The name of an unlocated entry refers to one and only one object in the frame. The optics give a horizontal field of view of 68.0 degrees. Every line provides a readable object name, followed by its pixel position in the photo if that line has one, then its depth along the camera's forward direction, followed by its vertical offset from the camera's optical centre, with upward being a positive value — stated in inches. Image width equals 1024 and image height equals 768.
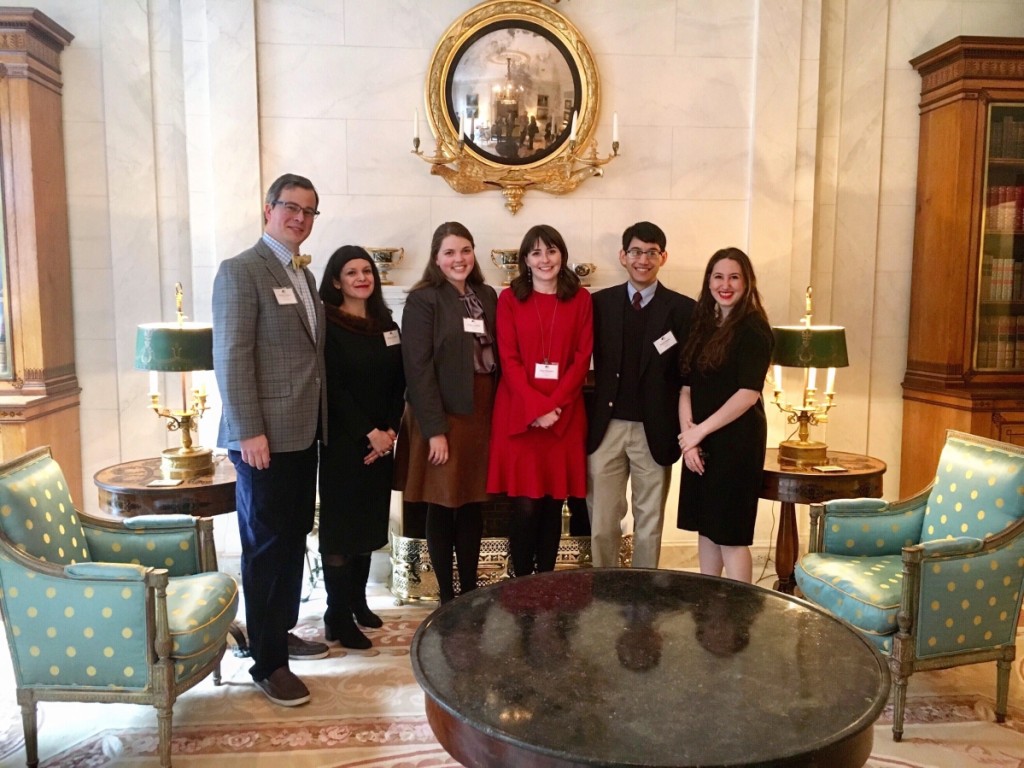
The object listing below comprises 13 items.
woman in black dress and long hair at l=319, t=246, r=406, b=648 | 107.0 -15.8
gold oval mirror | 142.3 +39.2
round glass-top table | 54.1 -30.5
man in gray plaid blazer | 91.2 -11.5
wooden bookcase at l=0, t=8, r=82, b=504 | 130.1 +12.9
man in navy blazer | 110.9 -12.0
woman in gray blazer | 109.2 -10.7
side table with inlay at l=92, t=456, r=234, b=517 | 111.7 -28.0
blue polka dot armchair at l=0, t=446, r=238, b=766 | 81.9 -34.9
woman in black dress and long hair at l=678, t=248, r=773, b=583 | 107.4 -13.6
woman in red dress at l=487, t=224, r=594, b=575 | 110.2 -10.0
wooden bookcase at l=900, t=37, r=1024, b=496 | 140.4 +13.8
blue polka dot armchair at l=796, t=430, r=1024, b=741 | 90.4 -34.0
